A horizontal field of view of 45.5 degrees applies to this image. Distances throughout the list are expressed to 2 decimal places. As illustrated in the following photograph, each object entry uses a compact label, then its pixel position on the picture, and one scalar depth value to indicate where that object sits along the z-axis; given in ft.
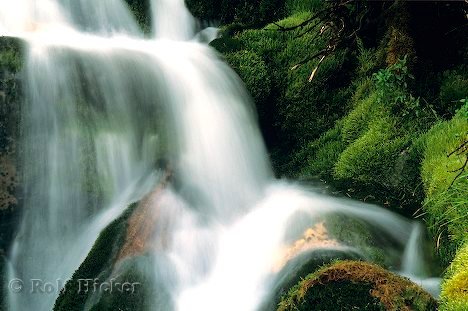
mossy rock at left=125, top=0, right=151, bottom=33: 26.40
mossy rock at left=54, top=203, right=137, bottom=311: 12.17
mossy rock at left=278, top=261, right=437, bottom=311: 9.58
